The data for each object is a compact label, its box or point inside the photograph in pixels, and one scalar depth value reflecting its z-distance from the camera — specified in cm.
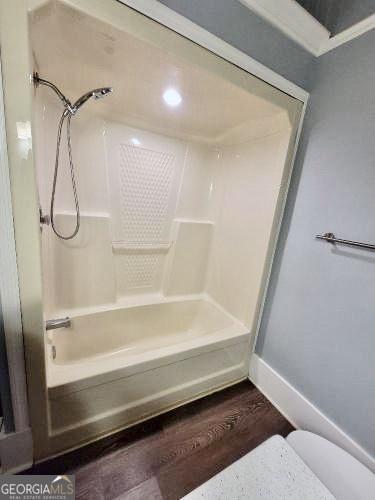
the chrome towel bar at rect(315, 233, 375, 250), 95
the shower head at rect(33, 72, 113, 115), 97
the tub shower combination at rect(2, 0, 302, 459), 94
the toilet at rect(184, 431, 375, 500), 82
